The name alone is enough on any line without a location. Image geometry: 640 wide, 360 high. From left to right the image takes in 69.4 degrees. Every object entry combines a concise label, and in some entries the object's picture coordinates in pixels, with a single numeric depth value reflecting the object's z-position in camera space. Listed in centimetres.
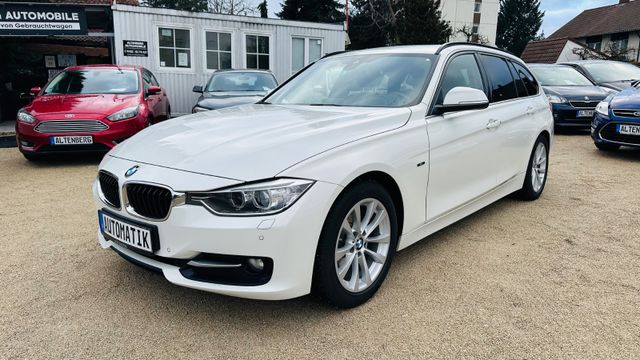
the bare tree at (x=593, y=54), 2450
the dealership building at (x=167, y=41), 1155
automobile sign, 1119
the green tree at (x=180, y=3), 4644
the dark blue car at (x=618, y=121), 693
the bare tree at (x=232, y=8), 3653
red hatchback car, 661
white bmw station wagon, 227
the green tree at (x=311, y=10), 3362
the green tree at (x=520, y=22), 5812
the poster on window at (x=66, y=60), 1630
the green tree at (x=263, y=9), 3644
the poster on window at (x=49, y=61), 1591
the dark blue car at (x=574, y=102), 1000
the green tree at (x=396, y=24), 2556
